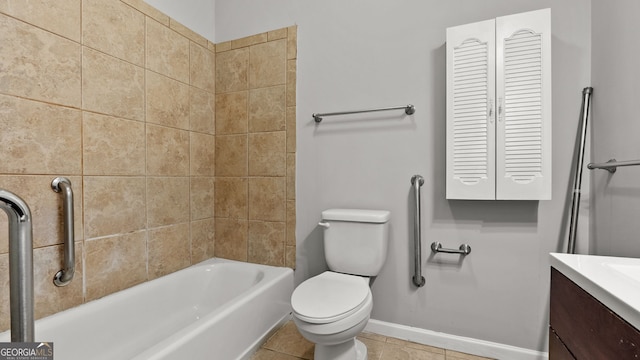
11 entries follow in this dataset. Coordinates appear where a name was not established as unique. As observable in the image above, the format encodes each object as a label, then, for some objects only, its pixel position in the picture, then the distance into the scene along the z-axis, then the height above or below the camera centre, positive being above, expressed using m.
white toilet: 1.24 -0.59
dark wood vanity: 0.60 -0.38
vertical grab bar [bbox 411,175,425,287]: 1.65 -0.38
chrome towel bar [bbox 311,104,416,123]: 1.71 +0.39
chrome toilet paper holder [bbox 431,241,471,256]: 1.61 -0.43
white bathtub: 1.24 -0.77
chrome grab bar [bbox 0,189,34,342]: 0.46 -0.15
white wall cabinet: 1.38 +0.34
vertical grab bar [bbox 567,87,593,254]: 1.40 -0.01
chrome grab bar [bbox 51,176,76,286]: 1.29 -0.27
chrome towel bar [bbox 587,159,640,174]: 1.06 +0.04
